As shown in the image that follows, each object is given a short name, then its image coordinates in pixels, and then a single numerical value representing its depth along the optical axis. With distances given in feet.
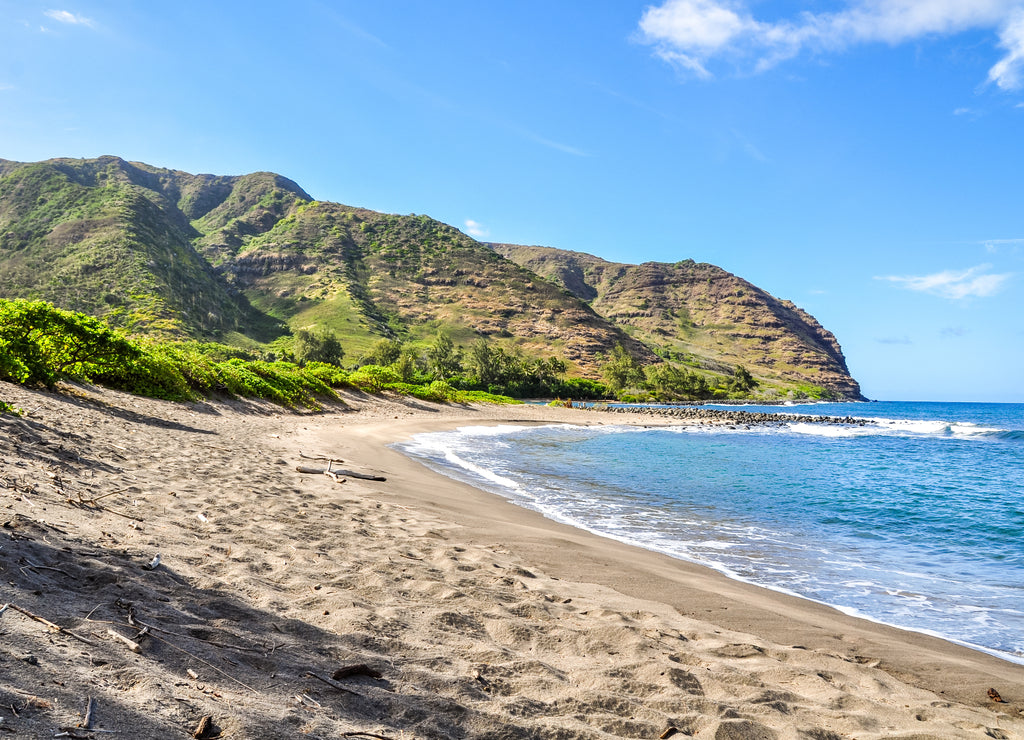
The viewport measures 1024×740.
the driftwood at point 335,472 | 41.78
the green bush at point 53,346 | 48.03
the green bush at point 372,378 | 164.39
